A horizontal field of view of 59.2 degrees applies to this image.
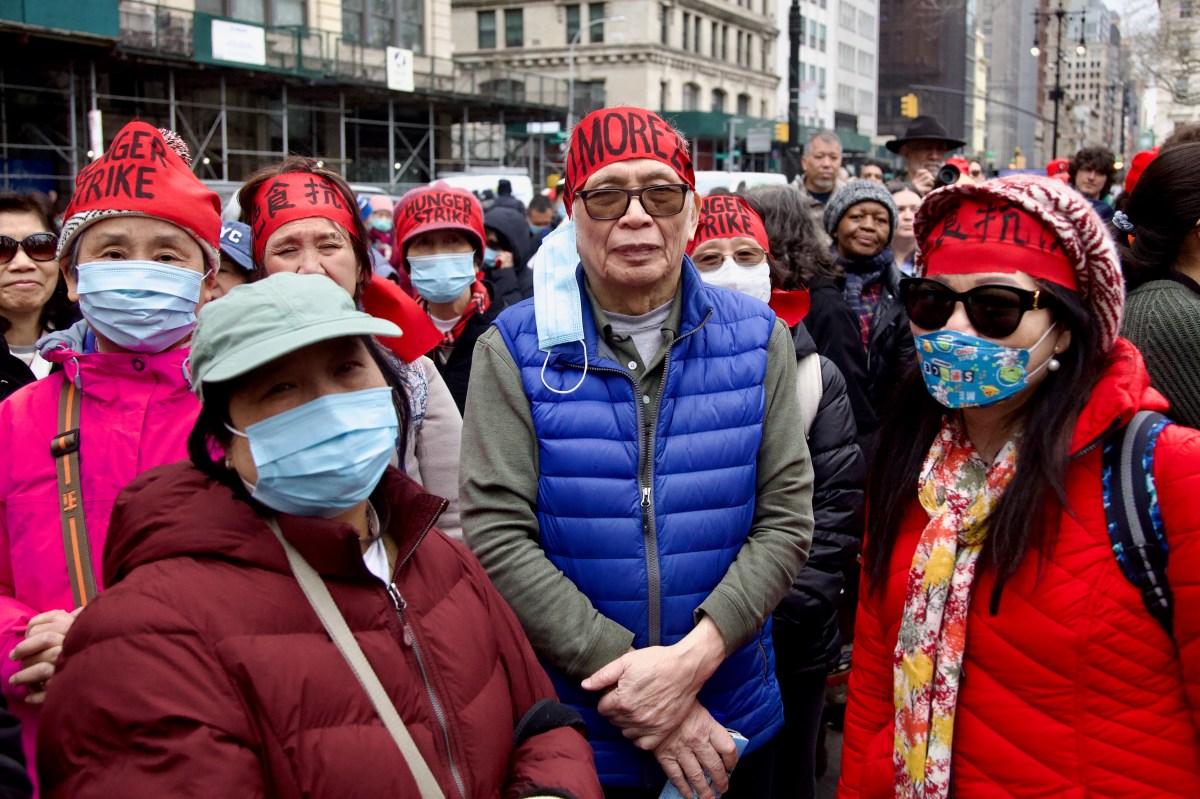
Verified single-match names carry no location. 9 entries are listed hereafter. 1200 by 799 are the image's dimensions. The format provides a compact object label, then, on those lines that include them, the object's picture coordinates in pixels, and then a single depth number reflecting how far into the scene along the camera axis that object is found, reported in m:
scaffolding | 23.94
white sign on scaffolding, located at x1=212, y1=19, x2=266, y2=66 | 26.69
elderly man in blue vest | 2.76
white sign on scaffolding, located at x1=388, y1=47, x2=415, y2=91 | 32.59
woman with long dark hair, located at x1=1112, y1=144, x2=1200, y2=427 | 2.89
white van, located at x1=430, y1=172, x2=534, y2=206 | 20.66
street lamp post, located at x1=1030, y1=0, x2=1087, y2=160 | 39.62
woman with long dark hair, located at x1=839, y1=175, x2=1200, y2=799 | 2.12
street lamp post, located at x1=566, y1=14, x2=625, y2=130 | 41.66
